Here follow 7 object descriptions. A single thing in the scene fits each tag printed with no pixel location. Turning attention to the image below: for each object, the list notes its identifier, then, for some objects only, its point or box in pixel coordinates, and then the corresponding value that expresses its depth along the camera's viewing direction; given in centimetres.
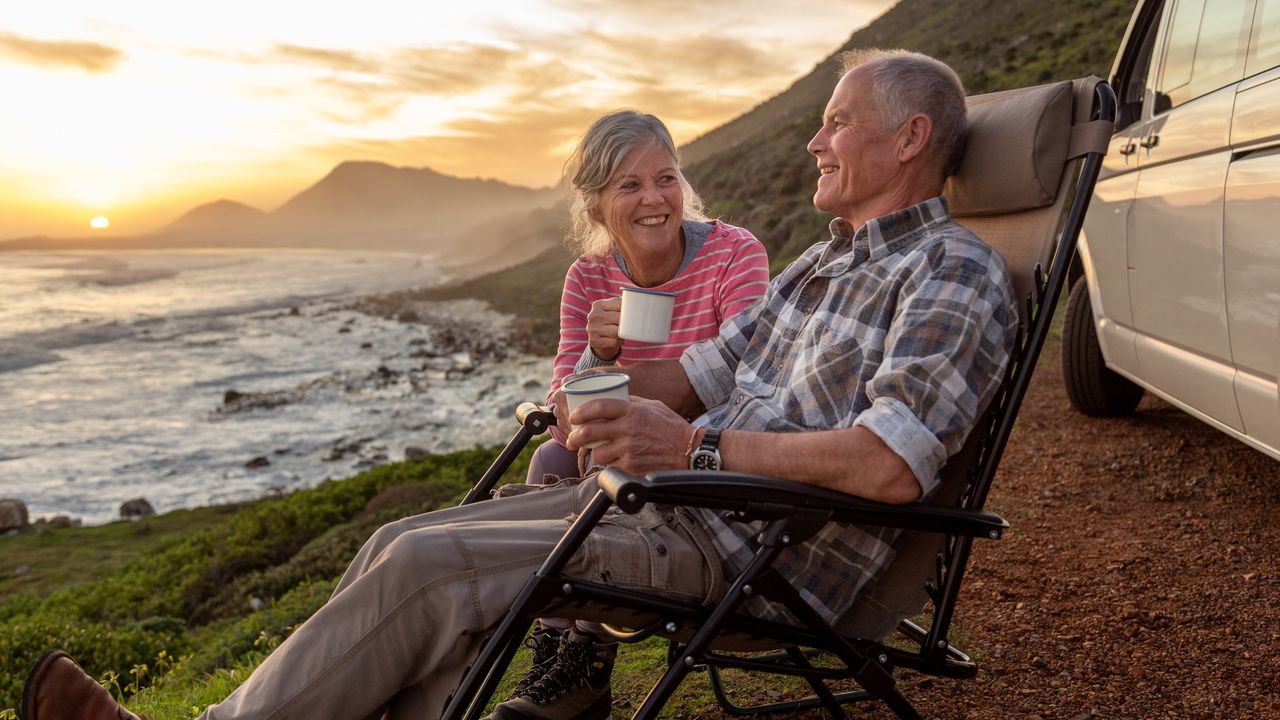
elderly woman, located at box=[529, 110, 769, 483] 321
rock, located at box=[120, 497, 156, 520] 1234
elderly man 191
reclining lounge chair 188
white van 301
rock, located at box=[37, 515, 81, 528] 1200
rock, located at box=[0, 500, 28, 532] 1202
